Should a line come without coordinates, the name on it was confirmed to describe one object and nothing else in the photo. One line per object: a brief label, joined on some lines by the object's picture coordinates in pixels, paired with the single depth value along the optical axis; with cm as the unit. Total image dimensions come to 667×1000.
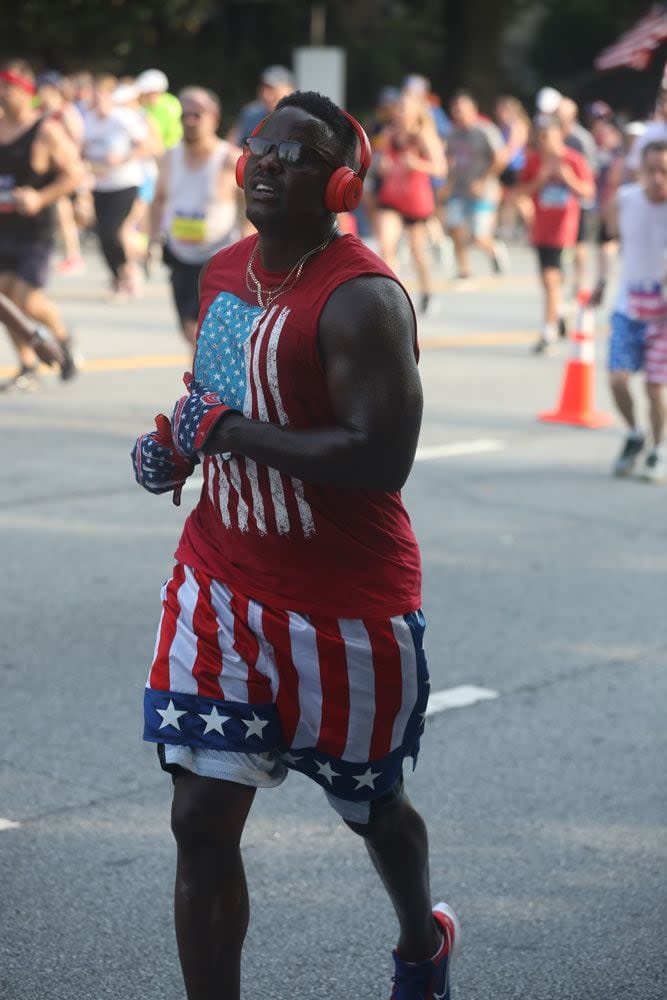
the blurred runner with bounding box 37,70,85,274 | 2020
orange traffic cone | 1113
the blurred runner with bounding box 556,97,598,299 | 1586
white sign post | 2720
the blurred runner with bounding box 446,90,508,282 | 2125
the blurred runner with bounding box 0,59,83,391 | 1155
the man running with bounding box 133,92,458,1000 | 304
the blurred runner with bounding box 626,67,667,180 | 919
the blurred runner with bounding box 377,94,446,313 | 1723
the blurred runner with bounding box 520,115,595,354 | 1476
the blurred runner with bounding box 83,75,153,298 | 1733
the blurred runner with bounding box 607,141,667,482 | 924
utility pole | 2747
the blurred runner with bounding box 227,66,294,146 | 1706
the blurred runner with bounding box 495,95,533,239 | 2630
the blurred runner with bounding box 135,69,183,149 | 2017
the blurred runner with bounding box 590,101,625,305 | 1780
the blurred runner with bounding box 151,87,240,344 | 1082
